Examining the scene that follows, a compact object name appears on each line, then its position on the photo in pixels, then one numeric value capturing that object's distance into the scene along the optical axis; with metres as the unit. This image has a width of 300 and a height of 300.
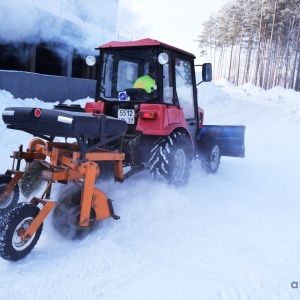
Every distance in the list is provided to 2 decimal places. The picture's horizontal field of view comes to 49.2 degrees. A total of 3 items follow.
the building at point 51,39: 11.43
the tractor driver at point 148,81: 4.66
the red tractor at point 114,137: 3.11
